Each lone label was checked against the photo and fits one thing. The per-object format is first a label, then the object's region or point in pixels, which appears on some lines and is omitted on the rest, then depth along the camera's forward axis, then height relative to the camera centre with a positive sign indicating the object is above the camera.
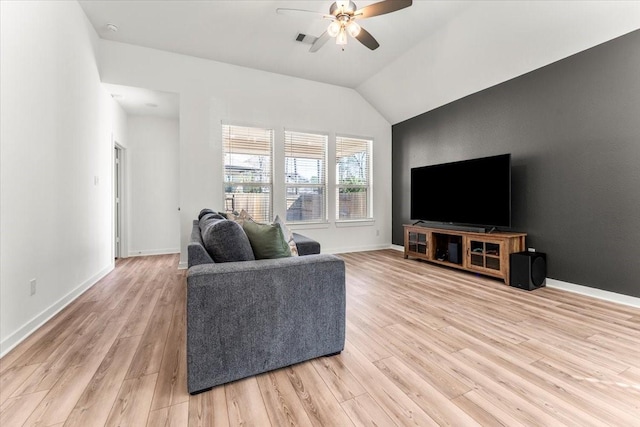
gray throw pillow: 1.75 -0.19
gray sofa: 1.48 -0.59
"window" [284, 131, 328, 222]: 5.16 +0.69
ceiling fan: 2.58 +1.88
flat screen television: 3.66 +0.29
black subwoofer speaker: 3.23 -0.68
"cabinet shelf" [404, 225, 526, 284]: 3.51 -0.53
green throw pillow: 1.86 -0.20
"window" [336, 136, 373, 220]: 5.63 +0.69
